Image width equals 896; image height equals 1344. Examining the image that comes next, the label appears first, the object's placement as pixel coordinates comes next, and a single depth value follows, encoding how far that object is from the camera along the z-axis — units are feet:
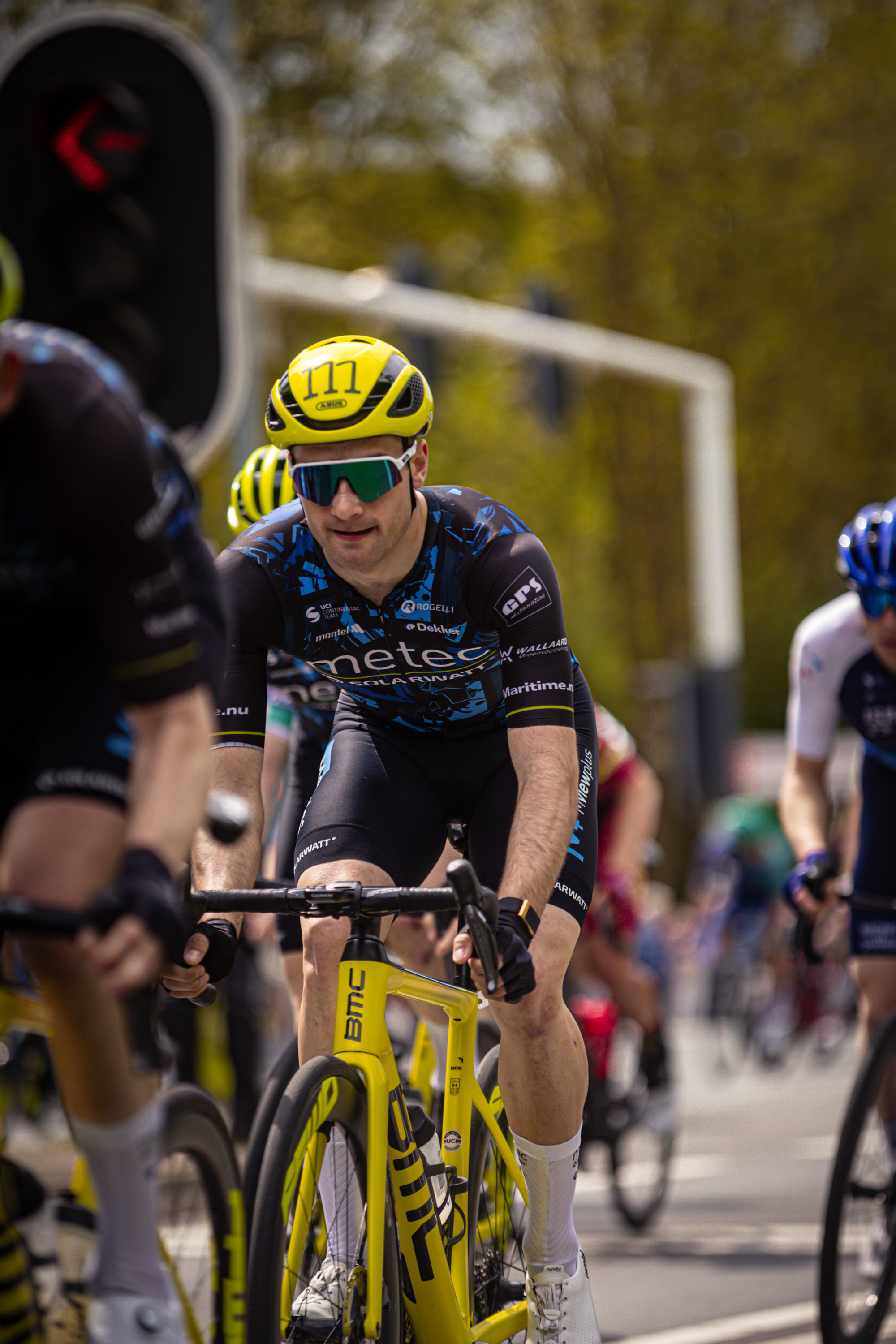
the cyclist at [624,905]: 52.60
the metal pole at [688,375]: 76.02
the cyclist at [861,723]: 36.55
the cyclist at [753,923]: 101.55
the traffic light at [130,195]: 39.04
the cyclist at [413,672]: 26.81
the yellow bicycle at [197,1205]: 21.89
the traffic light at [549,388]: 95.66
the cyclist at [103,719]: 17.10
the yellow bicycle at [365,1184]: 22.98
